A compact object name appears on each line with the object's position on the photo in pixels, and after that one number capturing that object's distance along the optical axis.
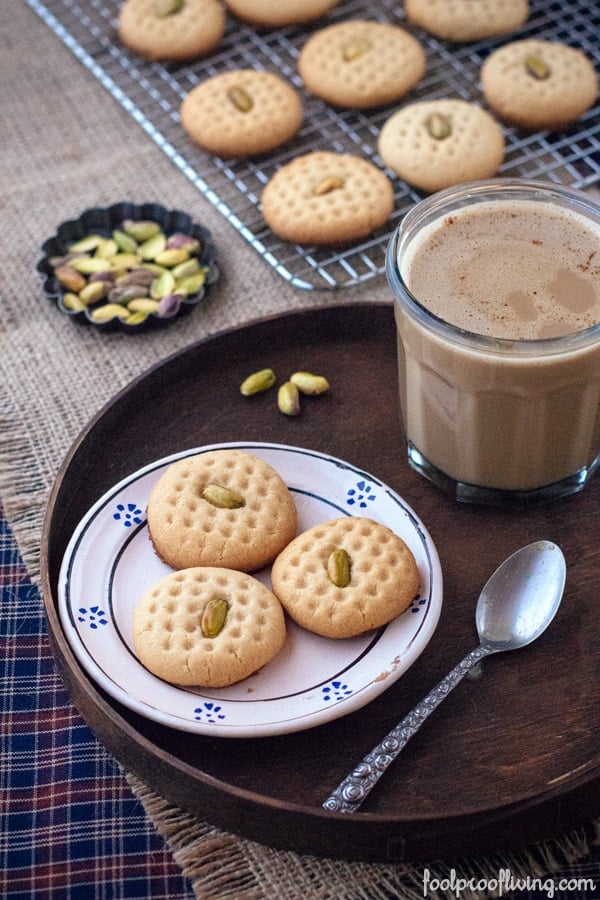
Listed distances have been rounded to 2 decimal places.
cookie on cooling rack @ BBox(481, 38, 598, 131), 0.97
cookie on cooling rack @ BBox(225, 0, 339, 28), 1.05
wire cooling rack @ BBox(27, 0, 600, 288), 0.93
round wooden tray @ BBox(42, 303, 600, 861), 0.66
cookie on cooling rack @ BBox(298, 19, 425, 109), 0.99
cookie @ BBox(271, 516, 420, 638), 0.70
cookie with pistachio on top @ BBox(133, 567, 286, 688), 0.68
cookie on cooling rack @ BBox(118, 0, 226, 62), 1.03
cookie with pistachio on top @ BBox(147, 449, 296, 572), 0.72
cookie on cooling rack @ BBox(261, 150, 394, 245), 0.90
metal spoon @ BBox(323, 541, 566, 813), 0.67
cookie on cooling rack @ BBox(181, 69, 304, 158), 0.96
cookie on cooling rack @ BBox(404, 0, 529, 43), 1.03
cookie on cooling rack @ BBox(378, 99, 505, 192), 0.93
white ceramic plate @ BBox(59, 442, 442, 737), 0.68
